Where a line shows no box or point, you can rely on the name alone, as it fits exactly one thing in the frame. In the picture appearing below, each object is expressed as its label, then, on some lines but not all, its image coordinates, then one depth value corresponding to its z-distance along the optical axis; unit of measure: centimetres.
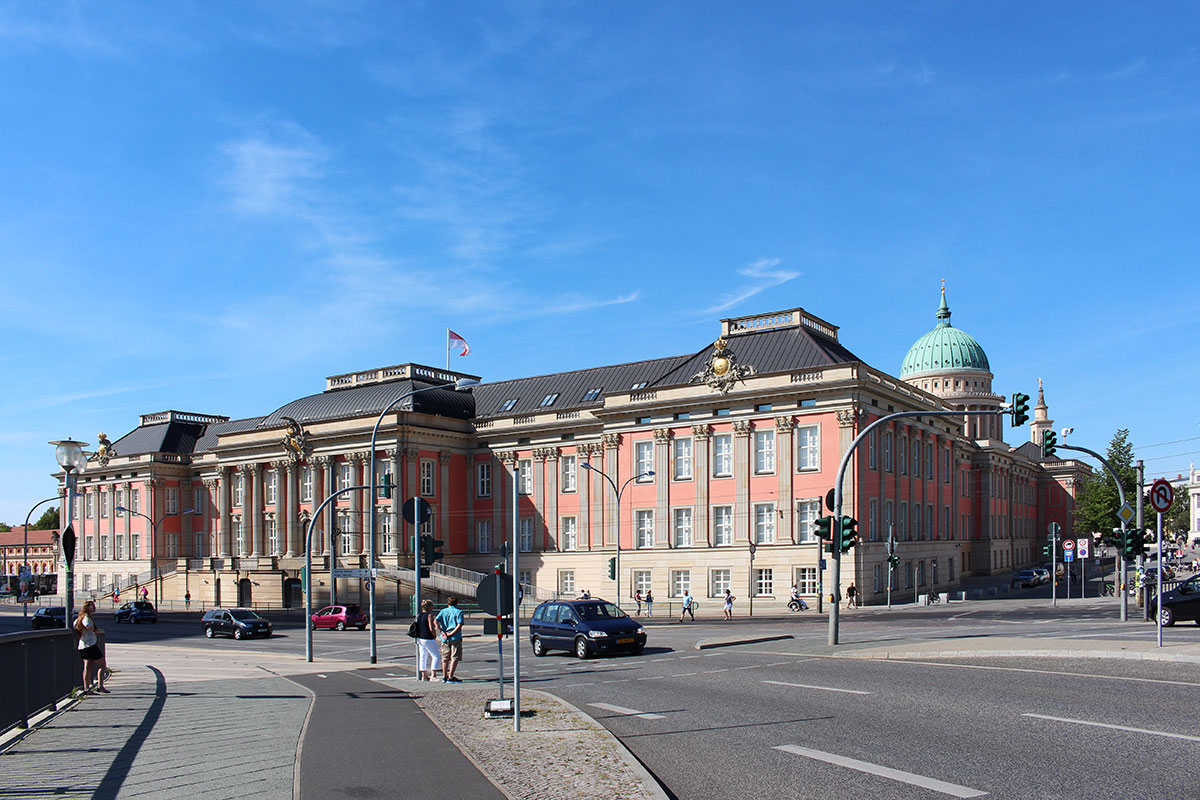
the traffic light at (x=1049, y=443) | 3180
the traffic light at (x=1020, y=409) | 2666
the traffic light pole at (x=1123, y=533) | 3425
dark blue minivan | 2734
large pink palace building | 5594
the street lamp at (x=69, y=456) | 2008
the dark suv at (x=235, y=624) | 4425
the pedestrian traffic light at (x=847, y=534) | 2727
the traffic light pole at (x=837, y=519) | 2650
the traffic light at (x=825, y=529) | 2777
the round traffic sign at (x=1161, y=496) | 2177
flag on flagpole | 7381
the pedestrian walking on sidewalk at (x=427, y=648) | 2164
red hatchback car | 4838
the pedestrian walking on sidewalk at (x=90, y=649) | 1858
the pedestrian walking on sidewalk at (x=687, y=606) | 4884
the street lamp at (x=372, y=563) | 2465
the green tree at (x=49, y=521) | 16675
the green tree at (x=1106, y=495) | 8169
